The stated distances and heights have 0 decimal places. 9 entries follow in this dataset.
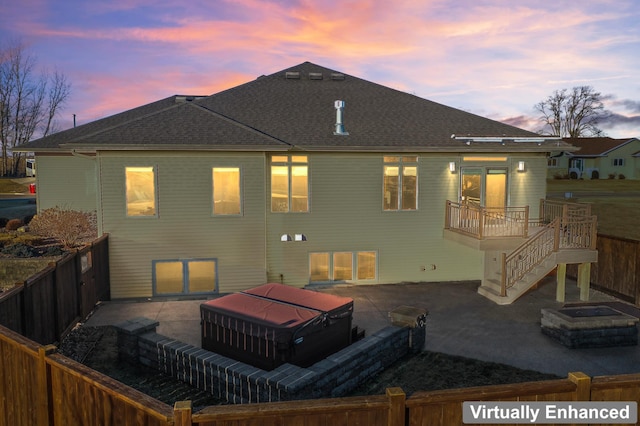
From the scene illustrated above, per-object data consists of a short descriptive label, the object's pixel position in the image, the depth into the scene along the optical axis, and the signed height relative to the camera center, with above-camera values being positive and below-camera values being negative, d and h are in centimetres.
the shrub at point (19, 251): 1952 -311
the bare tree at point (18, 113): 6250 +948
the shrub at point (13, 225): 2652 -267
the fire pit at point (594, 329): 1034 -339
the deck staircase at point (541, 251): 1355 -209
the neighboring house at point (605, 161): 6806 +336
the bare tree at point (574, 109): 8019 +1331
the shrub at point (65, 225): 2078 -213
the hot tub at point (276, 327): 823 -279
